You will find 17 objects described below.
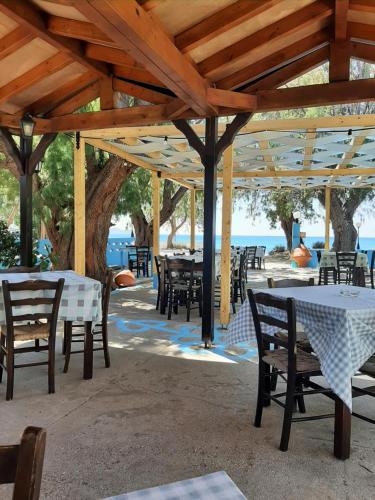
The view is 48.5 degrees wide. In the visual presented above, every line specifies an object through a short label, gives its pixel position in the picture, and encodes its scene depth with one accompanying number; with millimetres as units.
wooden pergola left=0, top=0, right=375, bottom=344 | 3317
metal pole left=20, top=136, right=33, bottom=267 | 5504
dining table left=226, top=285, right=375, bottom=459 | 2262
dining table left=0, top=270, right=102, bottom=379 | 3539
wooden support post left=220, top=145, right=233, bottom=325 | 5316
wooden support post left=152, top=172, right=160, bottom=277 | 9148
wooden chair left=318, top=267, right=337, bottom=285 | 8453
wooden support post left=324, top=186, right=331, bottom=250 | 11602
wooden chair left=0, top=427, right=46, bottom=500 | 744
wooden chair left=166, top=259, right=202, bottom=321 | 5801
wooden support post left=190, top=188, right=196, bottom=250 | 11992
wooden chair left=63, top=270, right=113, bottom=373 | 3770
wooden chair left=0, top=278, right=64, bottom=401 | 3100
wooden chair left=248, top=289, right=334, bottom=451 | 2410
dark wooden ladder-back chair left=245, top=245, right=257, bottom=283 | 12648
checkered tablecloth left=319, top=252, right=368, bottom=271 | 8812
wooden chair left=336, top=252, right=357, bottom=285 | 8133
